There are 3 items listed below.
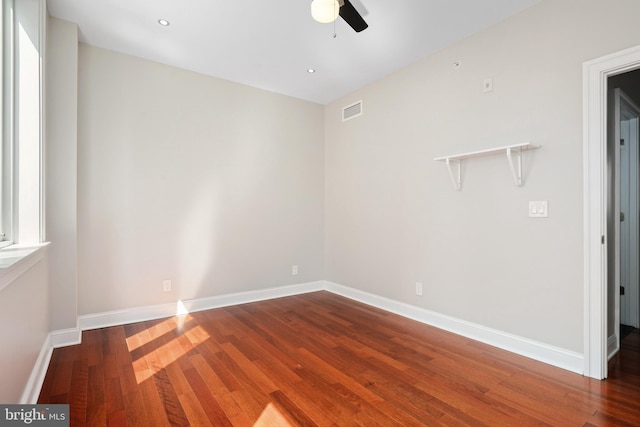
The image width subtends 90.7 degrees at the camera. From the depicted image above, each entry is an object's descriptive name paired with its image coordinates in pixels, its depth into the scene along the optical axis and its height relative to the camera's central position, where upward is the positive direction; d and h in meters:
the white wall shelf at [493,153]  2.42 +0.46
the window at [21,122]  2.07 +0.63
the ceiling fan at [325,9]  1.59 +1.04
